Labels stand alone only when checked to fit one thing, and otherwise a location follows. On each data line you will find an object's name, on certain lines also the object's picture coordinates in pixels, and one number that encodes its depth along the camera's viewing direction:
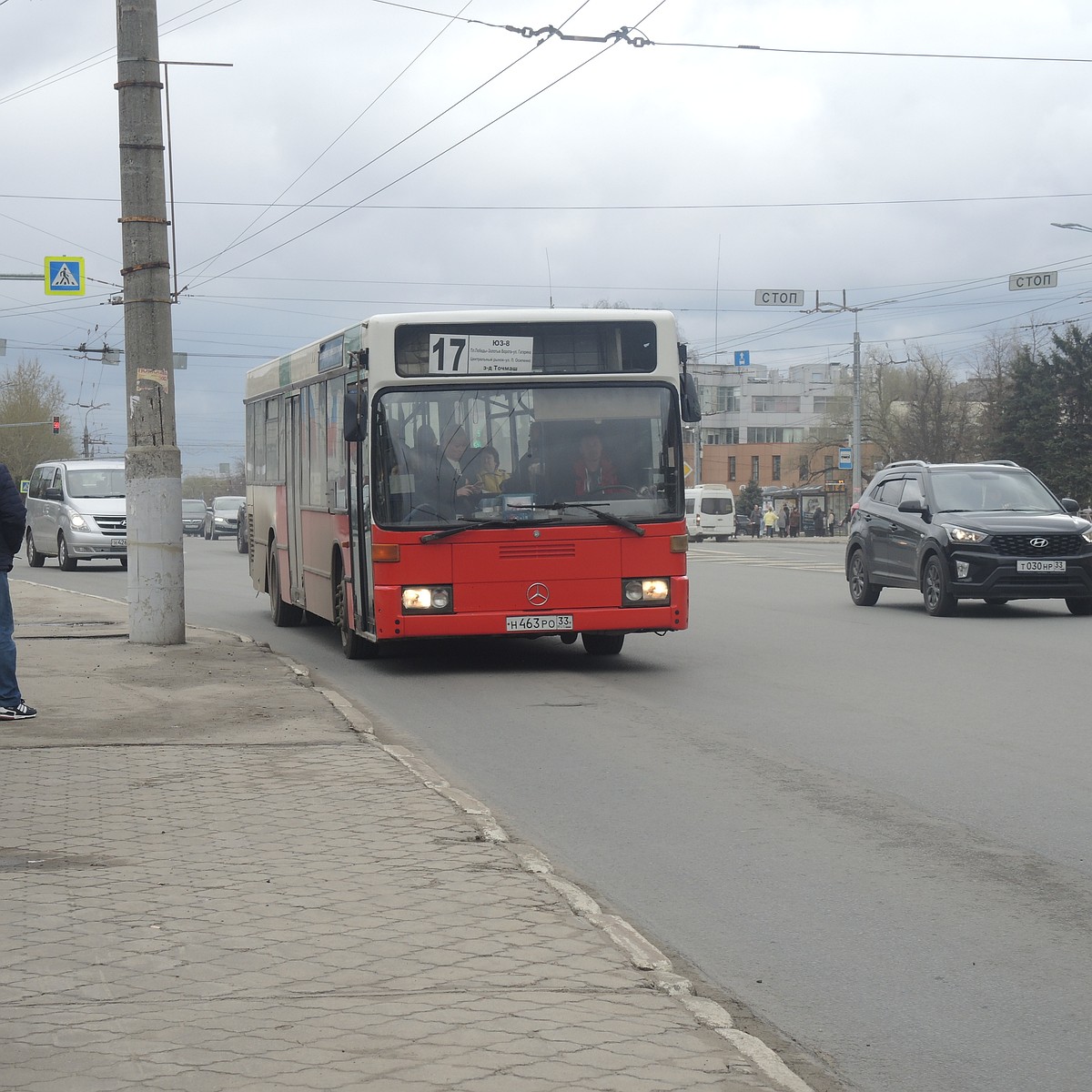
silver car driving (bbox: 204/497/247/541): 60.38
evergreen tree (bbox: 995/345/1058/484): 66.25
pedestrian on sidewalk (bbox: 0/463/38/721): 10.12
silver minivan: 33.62
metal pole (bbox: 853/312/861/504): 62.34
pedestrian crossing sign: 34.59
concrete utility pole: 14.41
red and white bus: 13.10
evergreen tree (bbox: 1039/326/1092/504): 65.25
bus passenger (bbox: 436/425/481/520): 13.12
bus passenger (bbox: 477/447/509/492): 13.15
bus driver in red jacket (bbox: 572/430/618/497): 13.25
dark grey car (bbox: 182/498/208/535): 71.94
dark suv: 18.83
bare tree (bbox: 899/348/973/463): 84.88
